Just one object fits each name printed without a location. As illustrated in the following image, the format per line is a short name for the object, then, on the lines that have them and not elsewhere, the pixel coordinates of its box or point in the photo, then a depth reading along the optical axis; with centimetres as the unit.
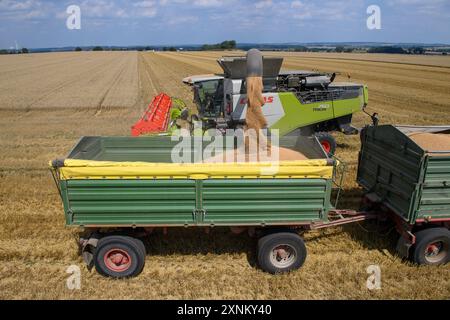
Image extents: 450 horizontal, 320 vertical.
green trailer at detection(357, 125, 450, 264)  505
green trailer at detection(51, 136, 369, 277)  471
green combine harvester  889
